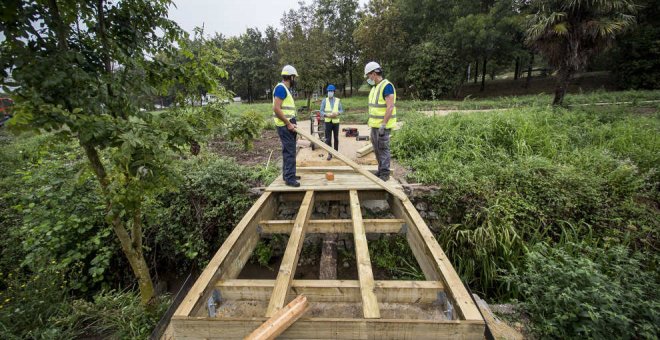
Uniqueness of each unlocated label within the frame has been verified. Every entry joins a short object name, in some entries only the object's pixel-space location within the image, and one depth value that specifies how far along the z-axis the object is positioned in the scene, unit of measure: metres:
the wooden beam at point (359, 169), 3.51
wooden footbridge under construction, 1.61
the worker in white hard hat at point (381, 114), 4.06
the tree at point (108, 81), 1.47
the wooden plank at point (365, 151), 5.65
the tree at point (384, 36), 20.11
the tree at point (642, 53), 15.99
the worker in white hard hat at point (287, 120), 3.72
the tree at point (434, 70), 18.89
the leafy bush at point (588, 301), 2.10
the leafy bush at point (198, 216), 4.12
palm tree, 8.75
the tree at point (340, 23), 26.59
